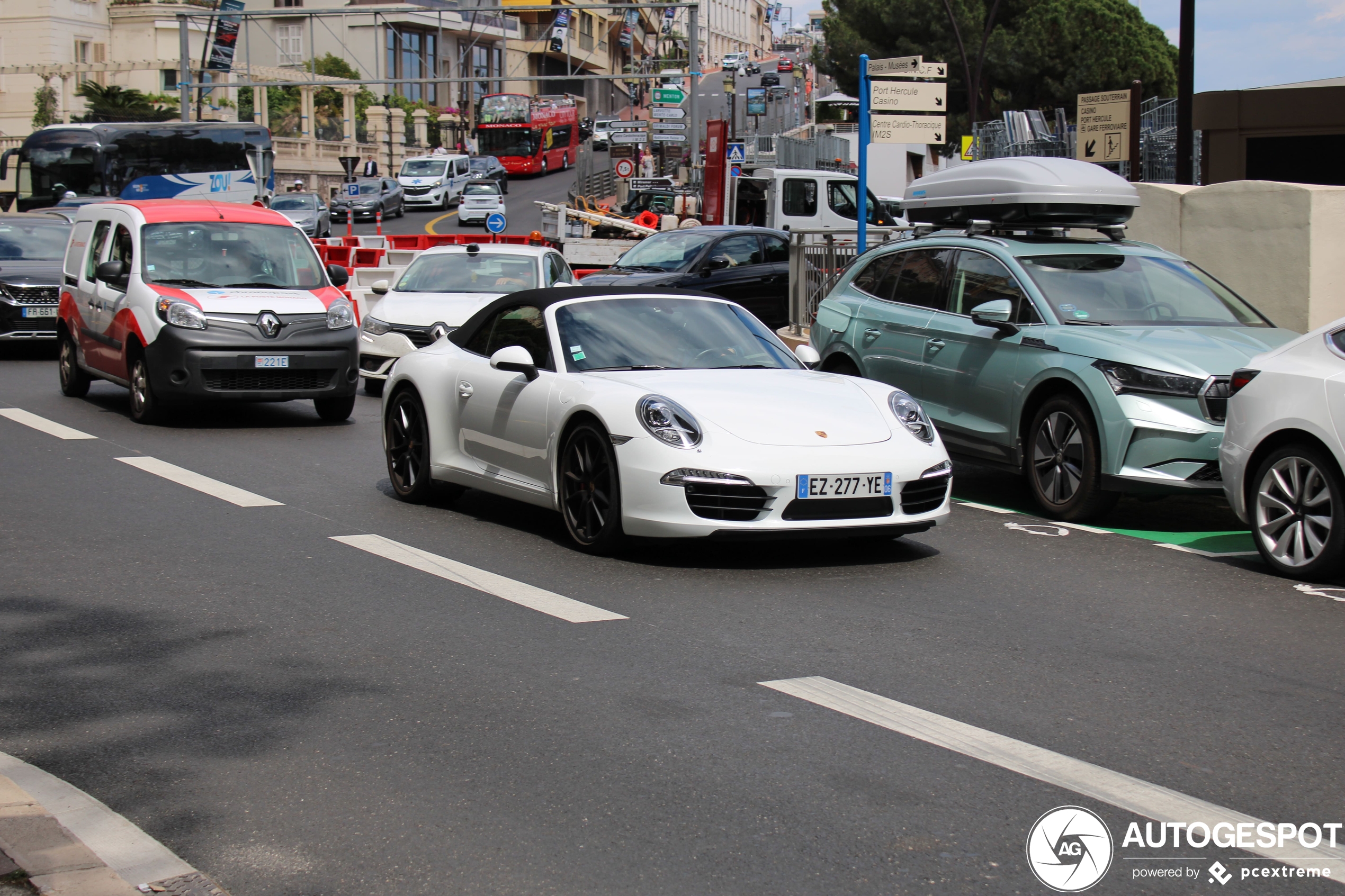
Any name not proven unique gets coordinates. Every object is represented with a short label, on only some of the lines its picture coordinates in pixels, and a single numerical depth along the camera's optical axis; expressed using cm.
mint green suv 870
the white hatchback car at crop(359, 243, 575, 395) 1493
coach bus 3925
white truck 2994
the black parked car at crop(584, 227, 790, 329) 1969
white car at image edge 734
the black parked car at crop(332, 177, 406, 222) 6078
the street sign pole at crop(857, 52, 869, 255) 1544
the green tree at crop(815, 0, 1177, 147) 5788
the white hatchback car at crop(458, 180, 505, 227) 5769
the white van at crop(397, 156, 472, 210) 6656
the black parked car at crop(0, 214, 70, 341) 1936
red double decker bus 7869
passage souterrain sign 1927
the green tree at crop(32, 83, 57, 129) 7269
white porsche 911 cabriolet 734
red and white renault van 1305
